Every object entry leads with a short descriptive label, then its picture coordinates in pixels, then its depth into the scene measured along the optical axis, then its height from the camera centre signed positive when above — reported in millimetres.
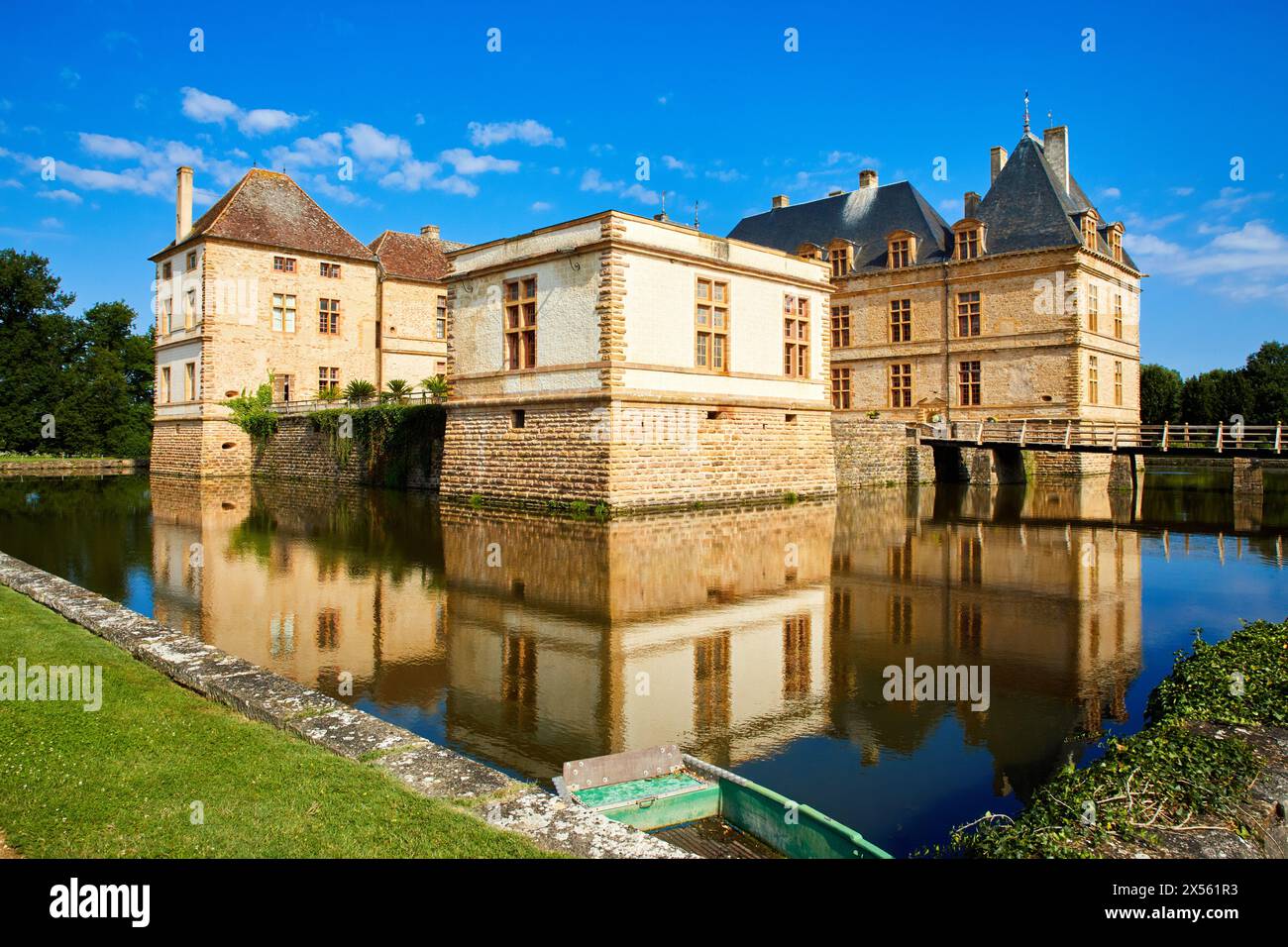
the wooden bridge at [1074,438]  24031 +1055
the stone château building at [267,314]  35031 +6738
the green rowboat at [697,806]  4238 -1789
